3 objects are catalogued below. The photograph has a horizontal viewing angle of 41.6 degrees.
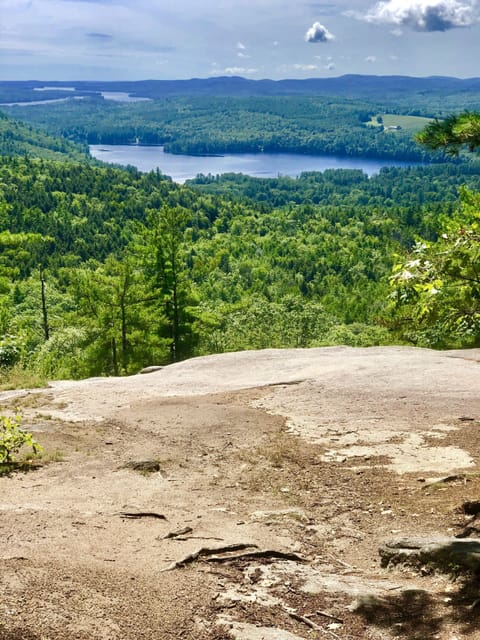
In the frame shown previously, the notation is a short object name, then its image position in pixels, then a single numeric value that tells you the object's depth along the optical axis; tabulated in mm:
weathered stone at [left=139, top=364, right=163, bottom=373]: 24094
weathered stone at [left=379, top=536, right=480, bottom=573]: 7926
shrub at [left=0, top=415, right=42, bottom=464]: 11570
